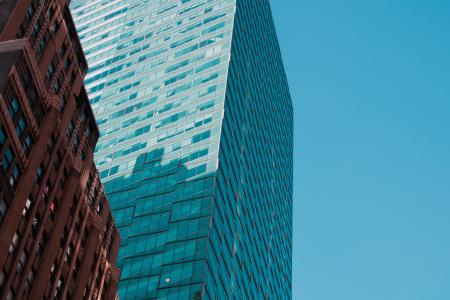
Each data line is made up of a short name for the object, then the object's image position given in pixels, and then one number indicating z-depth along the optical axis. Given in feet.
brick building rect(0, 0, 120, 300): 168.25
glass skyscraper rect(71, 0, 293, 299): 301.22
